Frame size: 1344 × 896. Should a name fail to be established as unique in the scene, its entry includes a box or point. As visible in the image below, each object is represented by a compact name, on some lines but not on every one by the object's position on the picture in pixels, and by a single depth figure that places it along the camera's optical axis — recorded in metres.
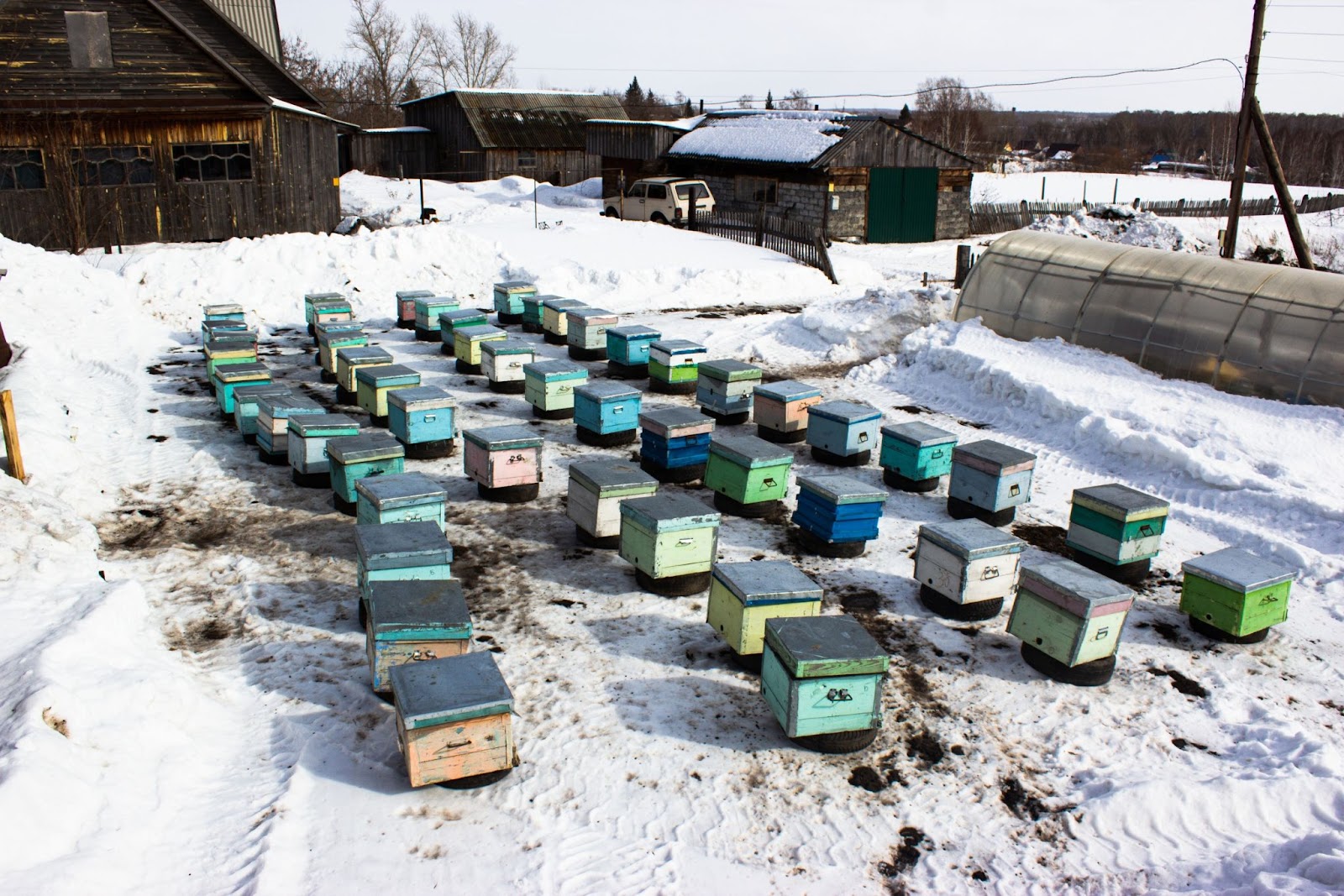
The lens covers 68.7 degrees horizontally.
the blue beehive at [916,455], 11.64
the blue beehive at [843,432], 12.27
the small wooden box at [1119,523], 9.41
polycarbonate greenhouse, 13.64
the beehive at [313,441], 11.33
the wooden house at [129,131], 22.95
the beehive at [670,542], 8.86
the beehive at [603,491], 9.75
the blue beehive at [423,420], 12.24
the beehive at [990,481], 10.62
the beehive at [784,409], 13.12
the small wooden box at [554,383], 13.88
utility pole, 19.39
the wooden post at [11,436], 10.20
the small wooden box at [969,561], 8.62
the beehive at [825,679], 6.68
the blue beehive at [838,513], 9.81
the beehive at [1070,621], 7.69
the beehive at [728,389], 13.69
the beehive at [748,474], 10.66
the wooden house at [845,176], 34.00
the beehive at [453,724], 6.13
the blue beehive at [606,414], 12.82
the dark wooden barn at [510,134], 45.72
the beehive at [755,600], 7.67
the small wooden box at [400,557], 7.95
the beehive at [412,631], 7.03
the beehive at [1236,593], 8.38
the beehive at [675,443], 11.65
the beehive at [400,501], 9.09
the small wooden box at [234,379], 13.47
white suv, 33.09
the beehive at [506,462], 10.98
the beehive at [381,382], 13.14
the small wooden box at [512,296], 19.94
